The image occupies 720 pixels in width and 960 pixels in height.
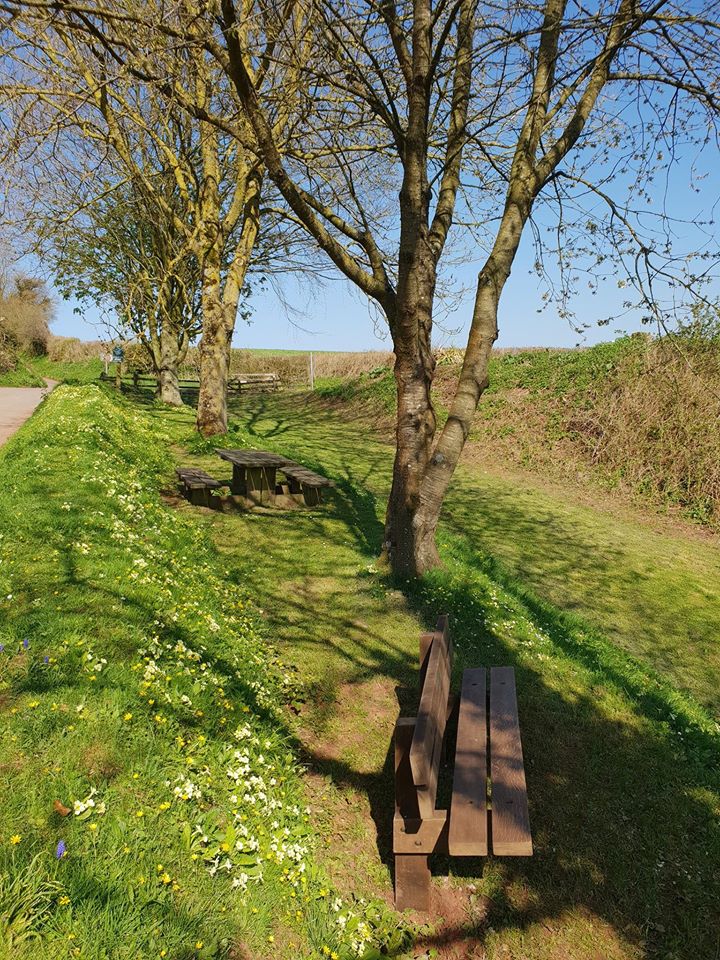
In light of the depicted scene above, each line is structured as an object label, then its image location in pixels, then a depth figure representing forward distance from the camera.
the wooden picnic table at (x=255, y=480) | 10.55
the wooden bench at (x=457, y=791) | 3.41
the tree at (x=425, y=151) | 7.04
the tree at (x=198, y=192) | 12.80
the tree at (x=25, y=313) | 36.41
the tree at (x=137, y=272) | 20.88
